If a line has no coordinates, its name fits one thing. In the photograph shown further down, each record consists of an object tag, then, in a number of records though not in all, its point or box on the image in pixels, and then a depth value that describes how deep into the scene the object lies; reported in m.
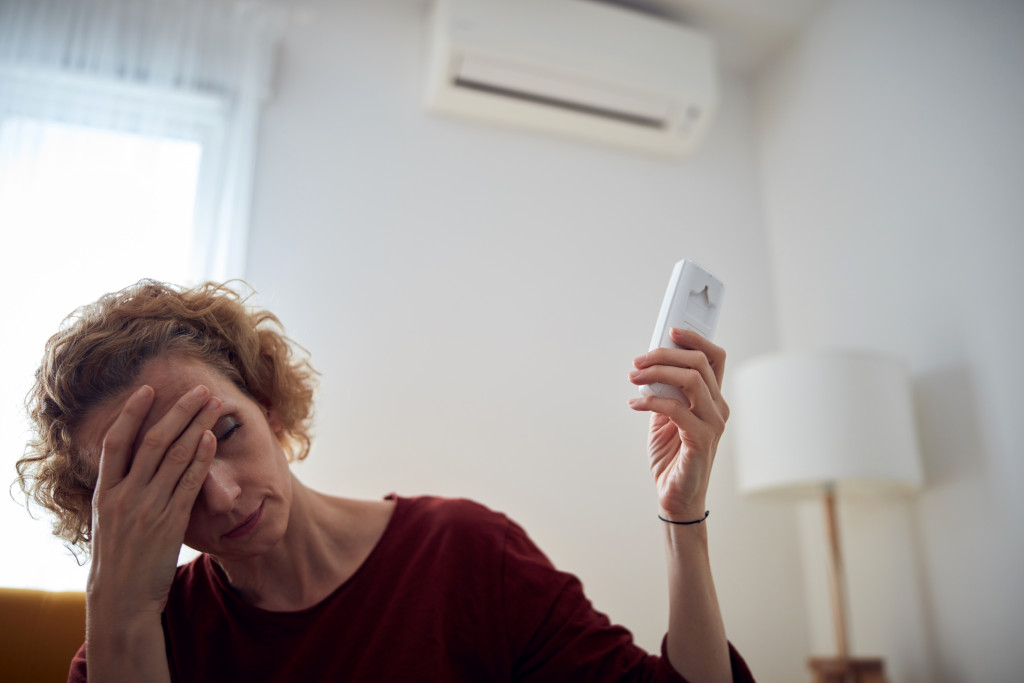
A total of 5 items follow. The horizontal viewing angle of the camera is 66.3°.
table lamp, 1.77
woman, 0.91
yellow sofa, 1.19
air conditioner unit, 2.23
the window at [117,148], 1.87
